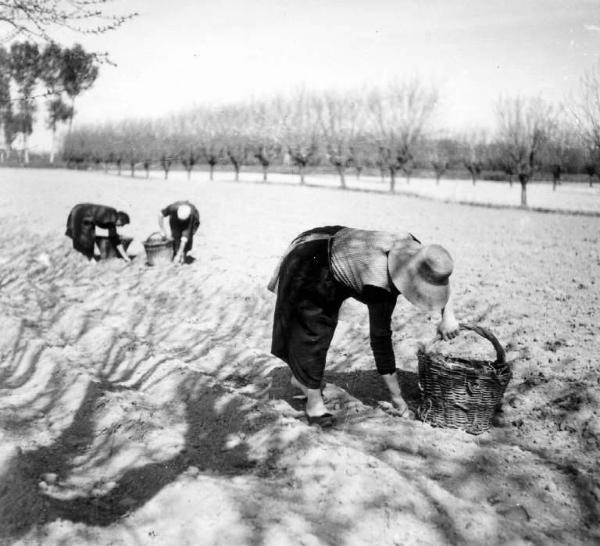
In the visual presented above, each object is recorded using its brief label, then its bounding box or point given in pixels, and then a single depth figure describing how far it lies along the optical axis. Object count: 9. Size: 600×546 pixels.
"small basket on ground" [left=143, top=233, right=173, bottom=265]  8.94
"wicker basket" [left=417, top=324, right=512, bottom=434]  3.68
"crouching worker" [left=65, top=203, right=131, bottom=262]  9.05
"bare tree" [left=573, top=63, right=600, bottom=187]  18.14
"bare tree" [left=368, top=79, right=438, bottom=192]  39.97
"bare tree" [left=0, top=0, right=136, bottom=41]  4.83
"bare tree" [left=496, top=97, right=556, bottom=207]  26.23
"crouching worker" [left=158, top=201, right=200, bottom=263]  8.71
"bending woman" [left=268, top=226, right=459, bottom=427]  3.41
